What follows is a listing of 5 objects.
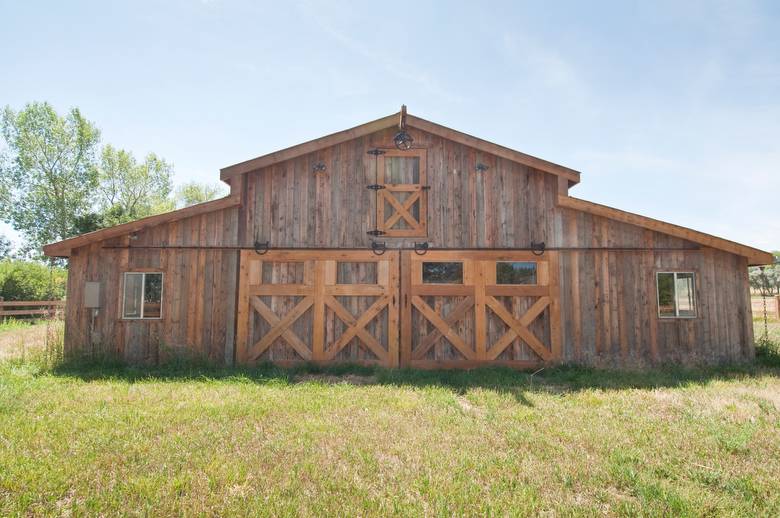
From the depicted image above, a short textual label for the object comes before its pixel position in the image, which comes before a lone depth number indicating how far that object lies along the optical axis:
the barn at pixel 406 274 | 9.65
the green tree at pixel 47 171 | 29.97
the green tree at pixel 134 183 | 34.83
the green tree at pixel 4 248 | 44.74
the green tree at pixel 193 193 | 40.47
